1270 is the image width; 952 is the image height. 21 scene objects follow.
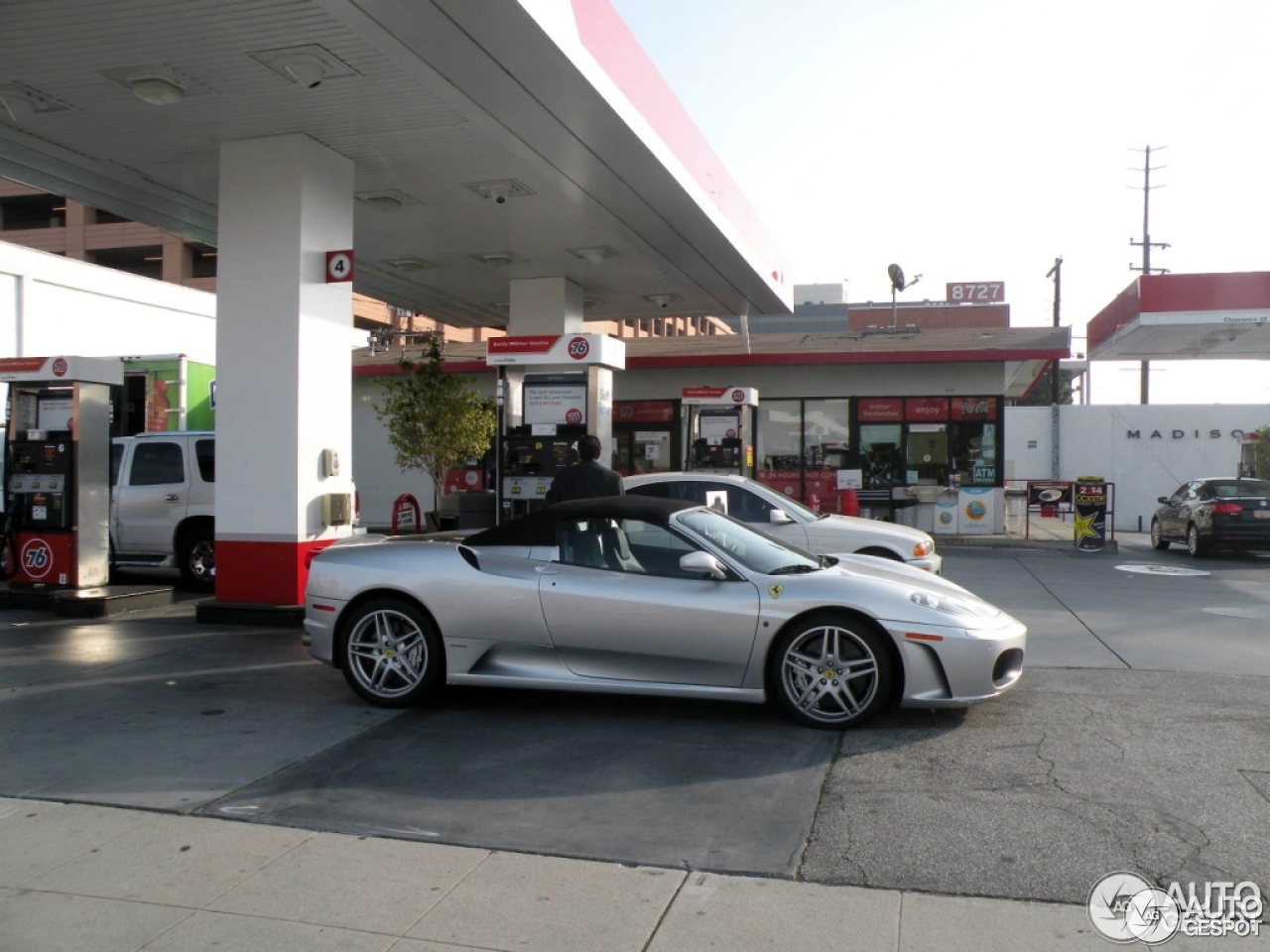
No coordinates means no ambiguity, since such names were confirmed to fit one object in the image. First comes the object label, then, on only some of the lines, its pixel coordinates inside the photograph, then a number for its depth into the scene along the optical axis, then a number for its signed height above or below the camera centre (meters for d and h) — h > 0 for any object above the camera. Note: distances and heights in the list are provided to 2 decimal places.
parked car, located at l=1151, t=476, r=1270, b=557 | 17.11 -0.77
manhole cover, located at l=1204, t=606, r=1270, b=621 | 10.62 -1.45
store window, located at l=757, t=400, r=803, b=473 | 22.17 +0.61
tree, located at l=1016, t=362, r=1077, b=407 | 75.75 +5.55
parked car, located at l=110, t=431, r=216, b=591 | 12.68 -0.58
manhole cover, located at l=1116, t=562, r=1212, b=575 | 15.22 -1.47
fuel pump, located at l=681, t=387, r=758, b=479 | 17.92 +0.54
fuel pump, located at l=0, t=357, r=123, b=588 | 11.20 -0.13
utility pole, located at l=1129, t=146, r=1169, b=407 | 46.72 +10.90
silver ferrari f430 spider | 6.05 -0.92
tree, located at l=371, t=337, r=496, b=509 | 15.01 +0.59
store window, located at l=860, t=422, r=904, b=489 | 21.48 +0.21
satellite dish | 25.70 +4.57
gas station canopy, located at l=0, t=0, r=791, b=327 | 7.74 +3.07
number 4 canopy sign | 9.89 +1.79
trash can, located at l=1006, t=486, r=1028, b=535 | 22.17 -0.84
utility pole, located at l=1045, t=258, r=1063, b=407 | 49.25 +8.97
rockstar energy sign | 18.00 -0.82
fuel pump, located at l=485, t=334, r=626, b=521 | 11.75 +0.61
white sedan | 11.05 -0.60
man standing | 8.34 -0.15
